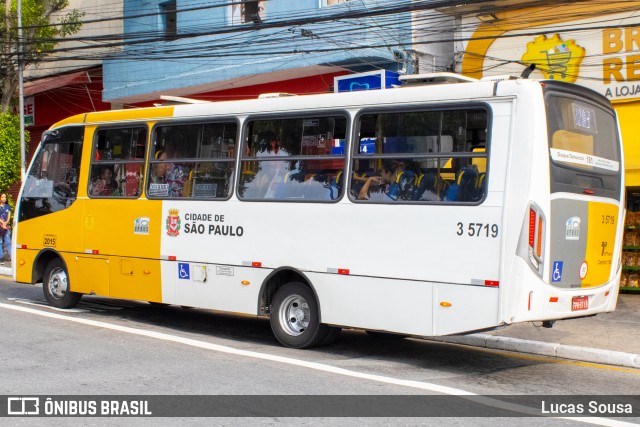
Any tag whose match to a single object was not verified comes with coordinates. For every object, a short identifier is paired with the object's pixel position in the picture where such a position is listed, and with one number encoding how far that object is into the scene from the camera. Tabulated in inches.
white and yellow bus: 316.8
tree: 912.9
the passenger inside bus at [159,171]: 433.7
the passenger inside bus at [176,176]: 425.1
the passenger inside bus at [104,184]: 461.4
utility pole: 843.3
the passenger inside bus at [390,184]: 345.1
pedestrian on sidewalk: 804.6
